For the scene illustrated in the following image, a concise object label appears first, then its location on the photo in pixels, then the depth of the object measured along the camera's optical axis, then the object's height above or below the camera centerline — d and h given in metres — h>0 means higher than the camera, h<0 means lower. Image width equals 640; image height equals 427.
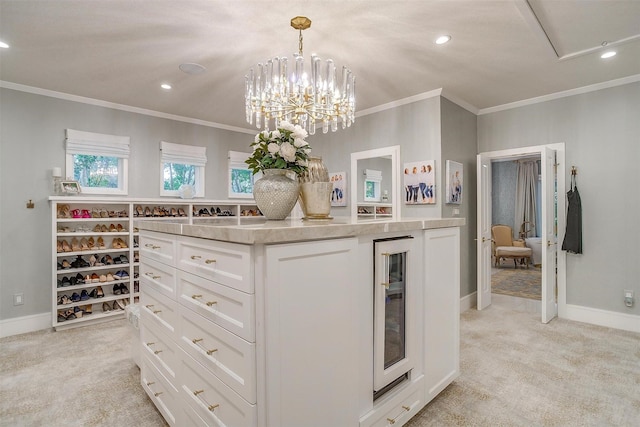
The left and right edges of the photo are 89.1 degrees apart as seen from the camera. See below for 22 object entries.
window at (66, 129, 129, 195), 3.97 +0.69
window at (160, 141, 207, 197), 4.76 +0.72
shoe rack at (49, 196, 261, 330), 3.71 -0.53
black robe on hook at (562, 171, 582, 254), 3.81 -0.13
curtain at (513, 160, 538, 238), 8.40 +0.46
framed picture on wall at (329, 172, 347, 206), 5.09 +0.41
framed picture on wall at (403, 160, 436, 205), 4.00 +0.39
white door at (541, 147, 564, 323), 3.79 -0.28
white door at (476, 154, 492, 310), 4.34 -0.30
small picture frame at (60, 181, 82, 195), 3.81 +0.32
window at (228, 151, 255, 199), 5.51 +0.64
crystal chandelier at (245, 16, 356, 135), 2.59 +1.01
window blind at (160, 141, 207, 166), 4.73 +0.91
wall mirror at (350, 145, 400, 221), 4.41 +0.47
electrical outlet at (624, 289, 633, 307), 3.54 -0.92
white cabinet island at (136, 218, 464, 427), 1.20 -0.49
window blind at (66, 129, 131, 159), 3.95 +0.89
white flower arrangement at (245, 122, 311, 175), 1.65 +0.33
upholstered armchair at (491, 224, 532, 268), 6.91 -0.74
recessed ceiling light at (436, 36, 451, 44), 2.68 +1.45
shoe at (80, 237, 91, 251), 3.88 -0.37
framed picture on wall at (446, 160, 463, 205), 4.05 +0.40
